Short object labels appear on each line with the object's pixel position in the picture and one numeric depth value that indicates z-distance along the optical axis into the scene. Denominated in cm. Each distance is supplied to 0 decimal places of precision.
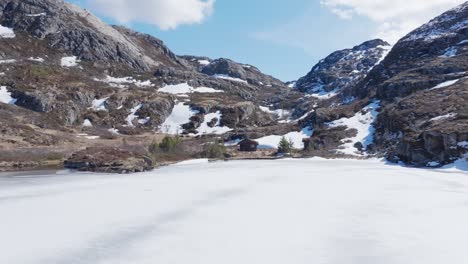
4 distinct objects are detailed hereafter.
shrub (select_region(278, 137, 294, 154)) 8550
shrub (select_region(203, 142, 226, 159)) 7825
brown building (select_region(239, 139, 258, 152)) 9350
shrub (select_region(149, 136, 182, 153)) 7806
